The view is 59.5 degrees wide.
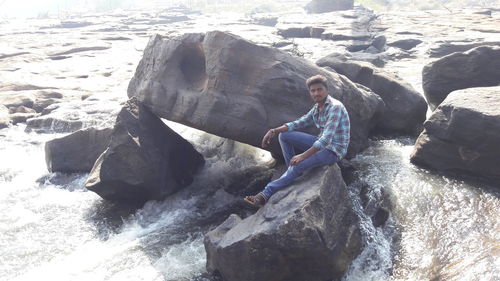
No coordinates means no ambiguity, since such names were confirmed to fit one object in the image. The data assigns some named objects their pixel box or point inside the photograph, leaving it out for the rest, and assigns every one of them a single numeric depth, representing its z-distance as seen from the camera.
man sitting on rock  7.78
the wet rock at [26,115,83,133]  16.75
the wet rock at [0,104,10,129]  17.44
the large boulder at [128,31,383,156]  10.20
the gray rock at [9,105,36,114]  18.88
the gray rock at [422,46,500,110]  12.94
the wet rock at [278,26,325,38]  36.47
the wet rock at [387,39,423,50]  29.36
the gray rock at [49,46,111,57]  33.60
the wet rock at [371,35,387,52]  29.47
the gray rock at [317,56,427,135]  13.08
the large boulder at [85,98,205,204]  10.48
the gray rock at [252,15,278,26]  56.79
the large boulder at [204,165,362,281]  6.72
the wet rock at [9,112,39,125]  18.02
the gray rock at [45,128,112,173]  13.05
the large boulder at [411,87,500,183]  9.39
